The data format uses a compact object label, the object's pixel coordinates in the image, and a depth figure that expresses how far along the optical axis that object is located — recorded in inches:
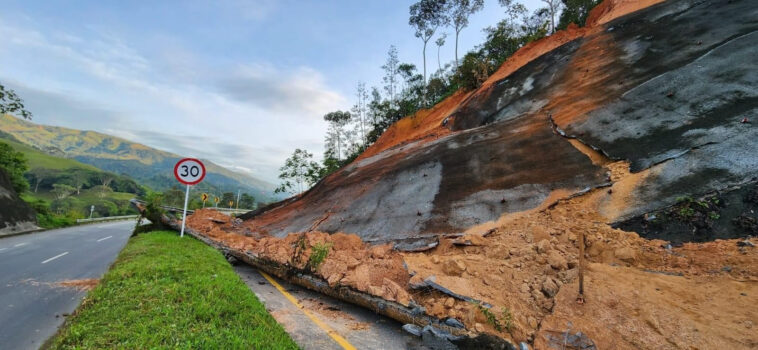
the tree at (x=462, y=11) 1285.7
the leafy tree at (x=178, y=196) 1934.1
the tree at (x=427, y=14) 1291.8
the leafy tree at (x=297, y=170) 1592.0
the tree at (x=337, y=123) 1758.1
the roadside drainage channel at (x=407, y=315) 148.1
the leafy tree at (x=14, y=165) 973.2
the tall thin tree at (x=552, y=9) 1179.3
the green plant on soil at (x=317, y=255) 257.7
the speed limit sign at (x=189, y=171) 379.2
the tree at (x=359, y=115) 1713.8
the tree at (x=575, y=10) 1075.8
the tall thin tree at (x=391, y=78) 1579.7
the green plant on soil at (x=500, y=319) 156.1
